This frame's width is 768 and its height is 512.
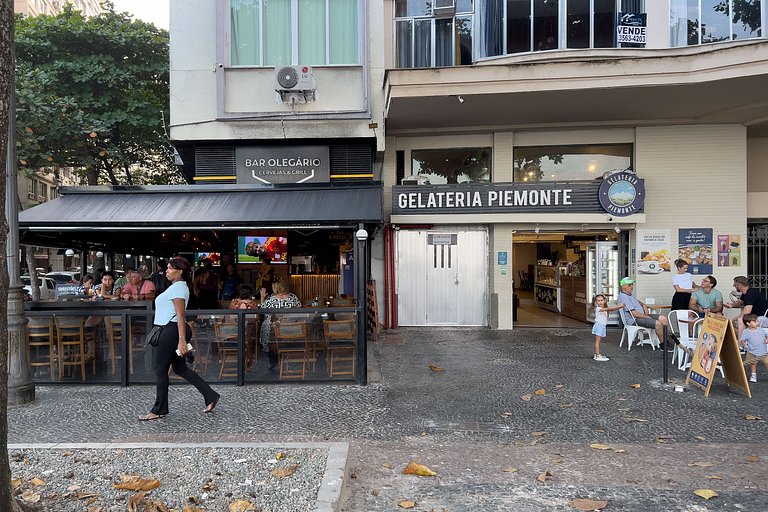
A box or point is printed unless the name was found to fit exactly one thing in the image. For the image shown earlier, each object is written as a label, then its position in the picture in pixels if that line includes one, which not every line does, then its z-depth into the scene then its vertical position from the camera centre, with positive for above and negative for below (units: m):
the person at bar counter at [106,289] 9.35 -0.71
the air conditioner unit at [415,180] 11.32 +1.73
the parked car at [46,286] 18.60 -1.20
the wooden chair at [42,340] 6.80 -1.17
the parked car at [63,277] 20.69 -0.89
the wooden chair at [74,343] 6.84 -1.24
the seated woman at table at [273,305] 6.88 -0.80
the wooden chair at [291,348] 6.88 -1.33
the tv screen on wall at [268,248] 12.52 +0.18
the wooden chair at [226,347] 6.80 -1.30
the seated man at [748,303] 7.29 -0.81
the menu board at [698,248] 10.88 +0.07
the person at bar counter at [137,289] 8.38 -0.58
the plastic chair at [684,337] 7.38 -1.33
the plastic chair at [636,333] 9.14 -1.57
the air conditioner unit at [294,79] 10.12 +3.70
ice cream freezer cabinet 14.48 -1.14
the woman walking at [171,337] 5.29 -0.90
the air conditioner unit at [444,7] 10.91 +5.59
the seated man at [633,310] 9.01 -1.13
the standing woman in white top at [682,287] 9.09 -0.69
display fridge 11.68 -0.51
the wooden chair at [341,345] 6.96 -1.32
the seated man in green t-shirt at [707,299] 8.33 -0.84
